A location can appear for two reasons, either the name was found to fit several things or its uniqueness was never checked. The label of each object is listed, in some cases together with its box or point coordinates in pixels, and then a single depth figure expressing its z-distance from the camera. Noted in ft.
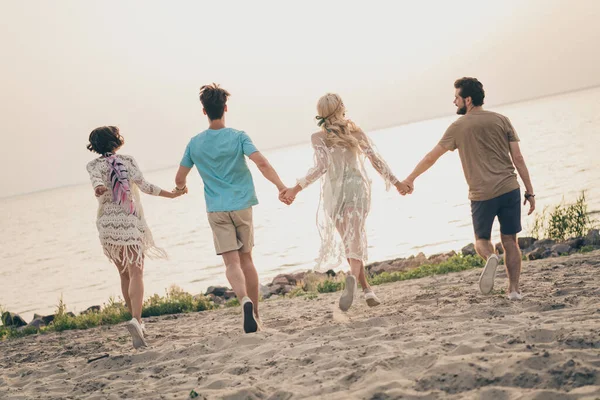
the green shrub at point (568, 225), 44.88
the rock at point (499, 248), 46.02
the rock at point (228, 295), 45.36
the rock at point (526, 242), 43.60
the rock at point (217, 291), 47.11
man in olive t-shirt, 22.93
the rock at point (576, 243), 39.37
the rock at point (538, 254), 37.88
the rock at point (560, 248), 37.99
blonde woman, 24.80
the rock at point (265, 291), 43.27
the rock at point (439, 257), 44.51
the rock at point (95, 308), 45.19
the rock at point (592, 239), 39.09
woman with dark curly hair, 24.43
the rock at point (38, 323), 38.86
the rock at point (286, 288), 43.97
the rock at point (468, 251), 44.98
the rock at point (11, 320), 38.75
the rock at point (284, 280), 48.08
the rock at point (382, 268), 45.89
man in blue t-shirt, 23.71
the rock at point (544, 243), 42.02
